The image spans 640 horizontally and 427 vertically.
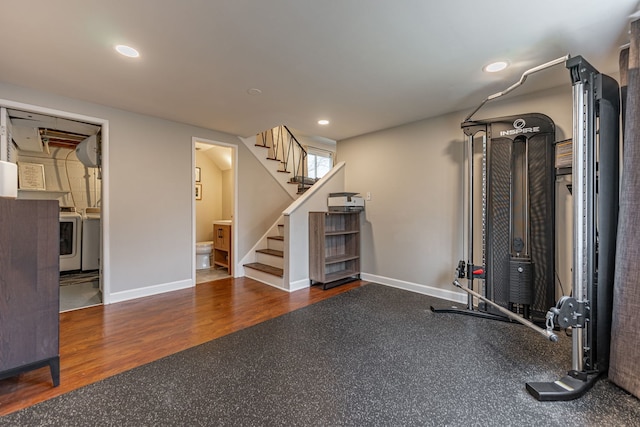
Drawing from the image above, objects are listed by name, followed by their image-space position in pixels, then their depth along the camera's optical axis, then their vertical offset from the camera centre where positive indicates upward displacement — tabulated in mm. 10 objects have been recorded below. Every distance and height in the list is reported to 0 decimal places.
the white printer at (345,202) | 3920 +132
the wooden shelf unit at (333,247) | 3695 -535
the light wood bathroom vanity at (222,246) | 4504 -610
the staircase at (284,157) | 4574 +1047
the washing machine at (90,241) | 4523 -526
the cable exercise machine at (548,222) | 1681 -83
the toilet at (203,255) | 4759 -782
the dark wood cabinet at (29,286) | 1486 -430
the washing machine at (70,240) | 4324 -484
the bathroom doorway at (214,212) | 4348 -29
